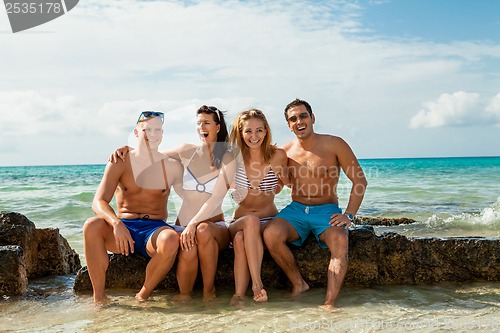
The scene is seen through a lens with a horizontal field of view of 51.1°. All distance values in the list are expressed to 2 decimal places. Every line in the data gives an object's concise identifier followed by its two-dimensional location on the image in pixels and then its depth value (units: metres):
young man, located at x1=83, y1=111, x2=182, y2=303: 4.96
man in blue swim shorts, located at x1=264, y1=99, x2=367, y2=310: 5.23
